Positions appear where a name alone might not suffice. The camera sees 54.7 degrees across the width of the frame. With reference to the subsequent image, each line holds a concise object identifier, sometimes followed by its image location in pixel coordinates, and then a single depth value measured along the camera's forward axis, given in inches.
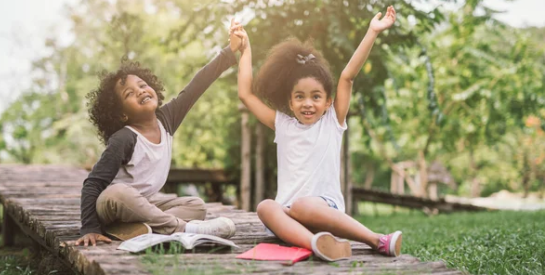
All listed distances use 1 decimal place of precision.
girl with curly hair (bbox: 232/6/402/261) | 113.1
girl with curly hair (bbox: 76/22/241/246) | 118.5
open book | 104.0
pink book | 102.4
